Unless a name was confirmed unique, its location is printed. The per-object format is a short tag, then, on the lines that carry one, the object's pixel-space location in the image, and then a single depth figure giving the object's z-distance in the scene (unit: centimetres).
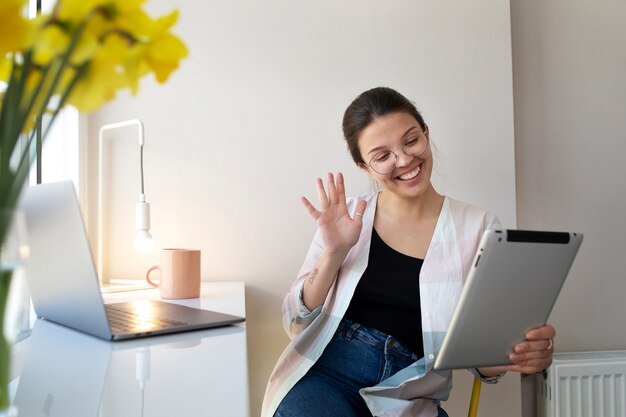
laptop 83
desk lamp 154
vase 31
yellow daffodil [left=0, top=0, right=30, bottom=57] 32
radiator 181
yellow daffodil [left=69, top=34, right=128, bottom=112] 37
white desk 61
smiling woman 127
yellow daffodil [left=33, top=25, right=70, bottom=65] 35
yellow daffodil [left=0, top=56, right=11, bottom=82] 39
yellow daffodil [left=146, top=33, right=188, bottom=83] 39
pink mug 138
